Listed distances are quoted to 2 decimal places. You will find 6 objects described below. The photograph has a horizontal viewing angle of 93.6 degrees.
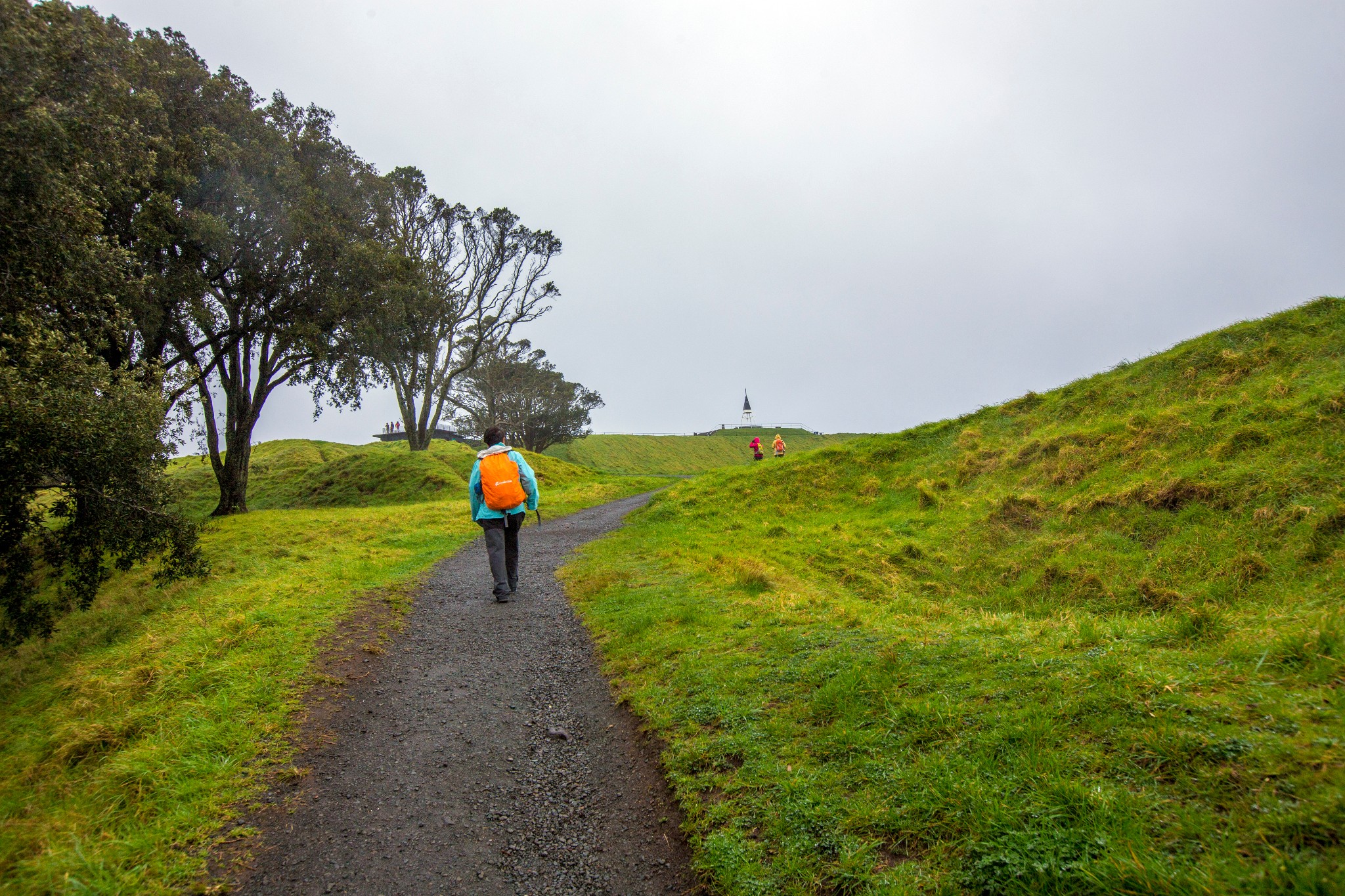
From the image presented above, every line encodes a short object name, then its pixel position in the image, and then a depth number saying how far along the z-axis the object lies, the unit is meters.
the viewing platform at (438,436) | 77.12
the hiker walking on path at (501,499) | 10.71
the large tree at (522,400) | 62.75
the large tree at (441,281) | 33.75
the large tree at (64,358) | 10.91
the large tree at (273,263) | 21.08
